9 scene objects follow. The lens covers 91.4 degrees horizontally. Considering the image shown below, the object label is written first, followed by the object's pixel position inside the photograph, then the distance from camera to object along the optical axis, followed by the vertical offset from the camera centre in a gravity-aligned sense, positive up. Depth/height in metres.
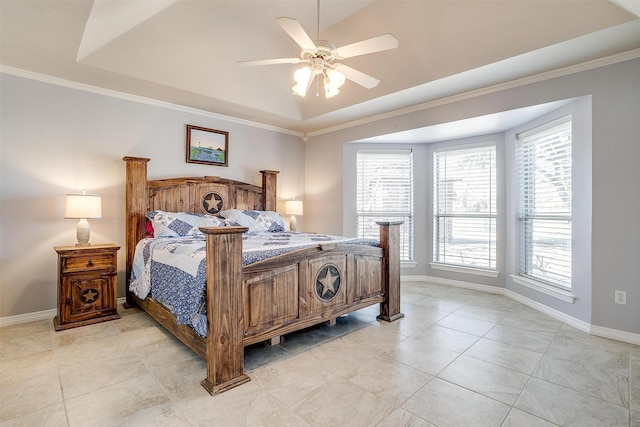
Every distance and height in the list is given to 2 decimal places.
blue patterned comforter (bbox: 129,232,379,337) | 2.15 -0.45
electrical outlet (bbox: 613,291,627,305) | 2.74 -0.77
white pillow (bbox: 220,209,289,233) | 4.15 -0.12
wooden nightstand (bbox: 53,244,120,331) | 2.99 -0.74
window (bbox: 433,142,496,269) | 4.46 +0.07
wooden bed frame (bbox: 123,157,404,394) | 2.00 -0.59
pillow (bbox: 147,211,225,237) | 3.51 -0.14
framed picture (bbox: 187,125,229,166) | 4.28 +0.93
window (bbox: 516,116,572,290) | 3.36 +0.10
